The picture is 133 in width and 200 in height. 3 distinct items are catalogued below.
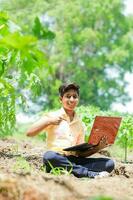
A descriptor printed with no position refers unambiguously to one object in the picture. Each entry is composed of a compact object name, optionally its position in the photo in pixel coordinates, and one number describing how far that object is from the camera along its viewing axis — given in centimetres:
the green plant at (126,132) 1007
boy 572
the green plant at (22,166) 562
